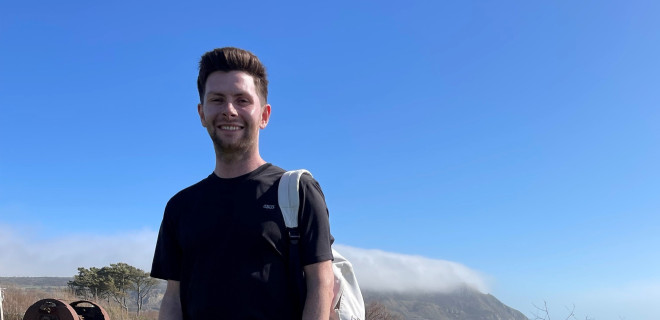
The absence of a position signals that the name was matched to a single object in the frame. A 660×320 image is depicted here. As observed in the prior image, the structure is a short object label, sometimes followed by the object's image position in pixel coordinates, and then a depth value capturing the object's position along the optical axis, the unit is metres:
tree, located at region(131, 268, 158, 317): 37.00
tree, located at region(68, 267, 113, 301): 33.41
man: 2.18
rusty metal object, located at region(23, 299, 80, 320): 8.20
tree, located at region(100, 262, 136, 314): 34.47
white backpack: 2.21
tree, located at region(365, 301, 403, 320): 17.62
